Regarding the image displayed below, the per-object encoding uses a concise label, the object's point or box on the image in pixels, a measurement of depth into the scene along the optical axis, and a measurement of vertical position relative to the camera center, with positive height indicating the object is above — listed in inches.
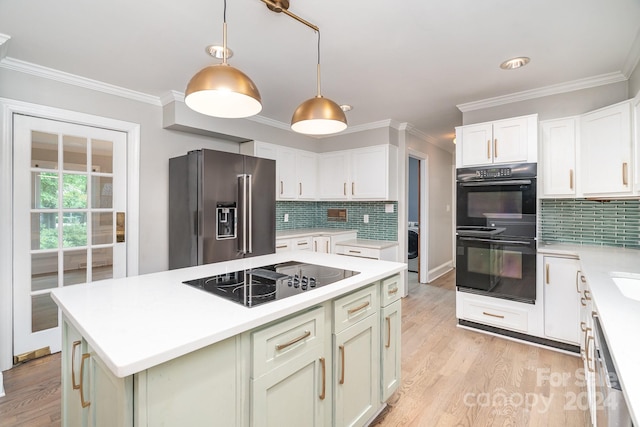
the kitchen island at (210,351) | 33.3 -19.0
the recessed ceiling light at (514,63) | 91.9 +45.7
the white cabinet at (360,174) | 156.6 +20.5
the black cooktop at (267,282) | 50.4 -13.5
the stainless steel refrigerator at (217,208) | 109.3 +1.4
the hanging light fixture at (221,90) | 49.1 +21.3
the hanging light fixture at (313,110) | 65.2 +21.9
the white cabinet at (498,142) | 105.5 +25.5
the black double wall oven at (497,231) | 105.0 -7.0
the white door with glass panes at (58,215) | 97.0 -1.4
